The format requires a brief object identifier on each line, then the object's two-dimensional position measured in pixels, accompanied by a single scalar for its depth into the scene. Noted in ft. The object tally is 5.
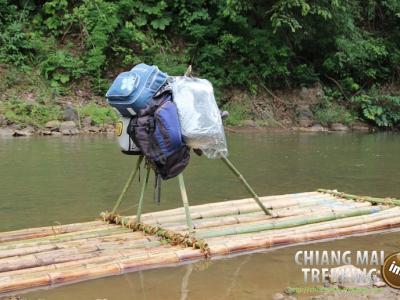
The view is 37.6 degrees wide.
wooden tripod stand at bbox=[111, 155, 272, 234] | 13.93
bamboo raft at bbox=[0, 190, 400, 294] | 11.78
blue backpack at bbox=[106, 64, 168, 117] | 13.78
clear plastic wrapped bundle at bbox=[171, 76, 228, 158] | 13.84
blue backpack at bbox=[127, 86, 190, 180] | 13.60
